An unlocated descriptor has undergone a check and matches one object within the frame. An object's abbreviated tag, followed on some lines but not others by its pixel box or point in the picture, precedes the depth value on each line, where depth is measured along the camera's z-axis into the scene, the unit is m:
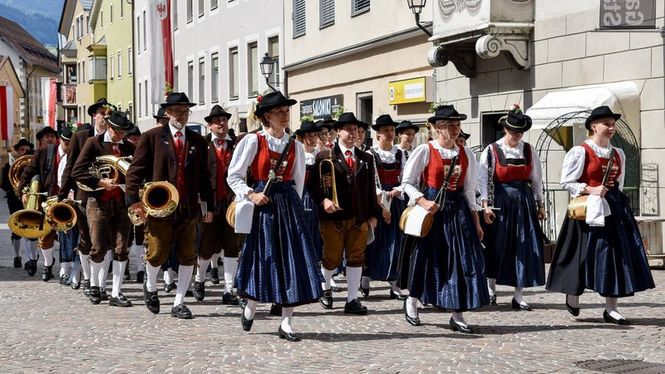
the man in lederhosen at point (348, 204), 11.85
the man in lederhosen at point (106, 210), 12.57
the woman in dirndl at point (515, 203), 11.77
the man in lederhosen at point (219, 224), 12.80
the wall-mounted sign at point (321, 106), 29.78
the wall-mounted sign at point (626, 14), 16.55
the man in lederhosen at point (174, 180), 11.27
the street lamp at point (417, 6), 22.35
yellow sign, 24.17
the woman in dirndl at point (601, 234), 10.45
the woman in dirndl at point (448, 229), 10.02
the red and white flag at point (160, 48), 24.45
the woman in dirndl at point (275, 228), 9.70
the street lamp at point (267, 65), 28.58
